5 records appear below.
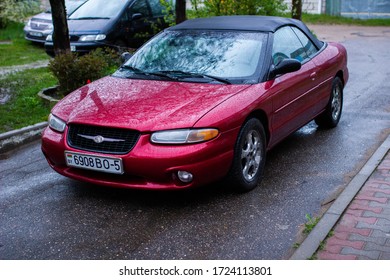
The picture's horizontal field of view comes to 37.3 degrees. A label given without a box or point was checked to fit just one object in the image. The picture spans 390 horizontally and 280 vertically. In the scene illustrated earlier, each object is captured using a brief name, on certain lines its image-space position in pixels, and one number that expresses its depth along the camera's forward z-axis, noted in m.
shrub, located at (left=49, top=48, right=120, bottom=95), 8.54
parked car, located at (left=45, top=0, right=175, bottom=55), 12.12
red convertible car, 4.76
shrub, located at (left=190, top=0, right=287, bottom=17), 11.95
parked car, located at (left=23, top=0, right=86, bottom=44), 15.21
